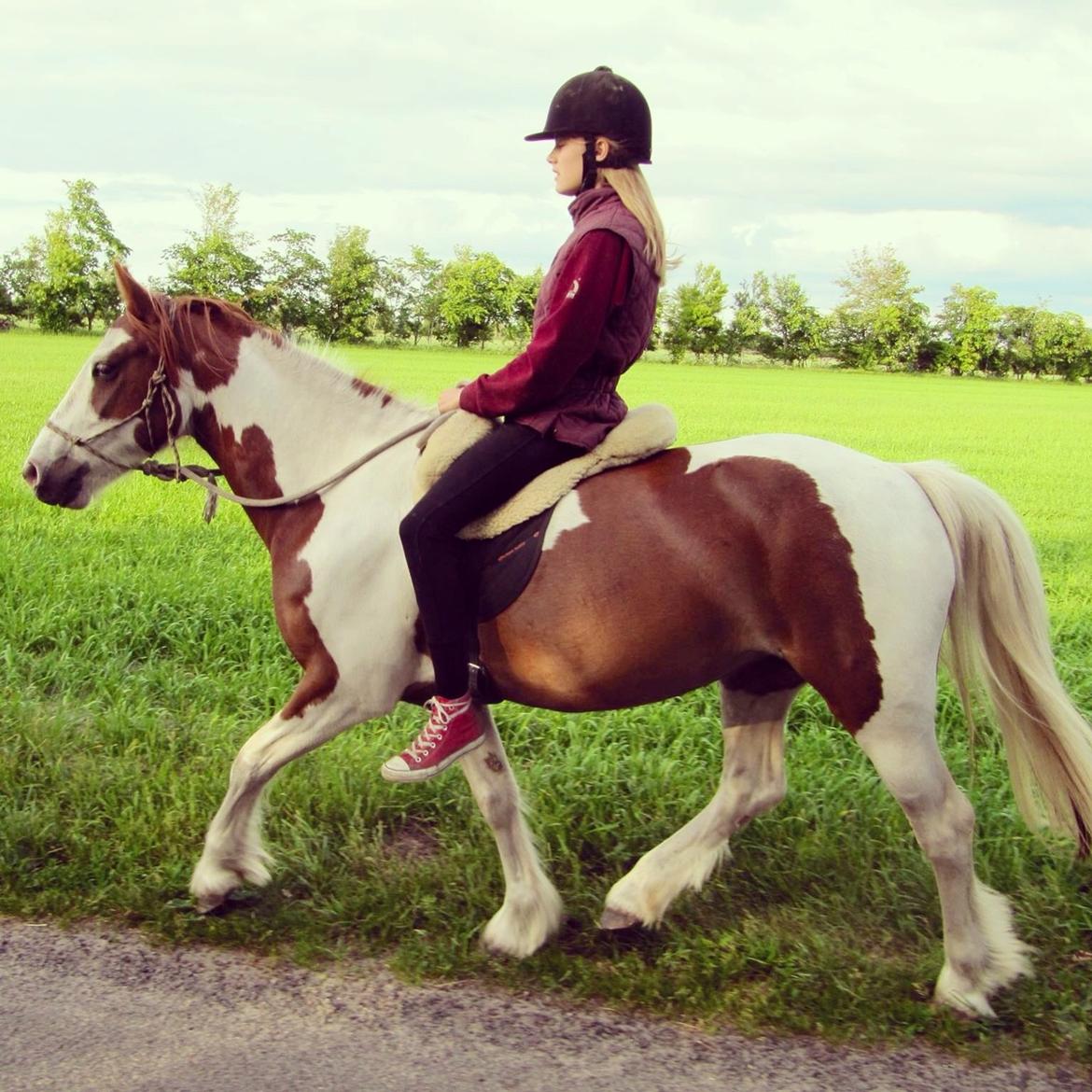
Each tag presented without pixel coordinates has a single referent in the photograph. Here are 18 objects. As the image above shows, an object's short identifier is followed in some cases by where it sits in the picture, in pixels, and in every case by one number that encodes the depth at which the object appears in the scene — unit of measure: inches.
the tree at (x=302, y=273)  2332.7
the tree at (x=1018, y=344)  3221.0
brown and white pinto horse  121.0
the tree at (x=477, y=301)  2810.0
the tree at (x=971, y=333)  3250.5
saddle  129.5
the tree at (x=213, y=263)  2608.3
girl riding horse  120.8
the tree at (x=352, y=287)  2586.1
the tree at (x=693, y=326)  3144.7
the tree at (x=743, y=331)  3272.6
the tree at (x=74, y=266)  2901.1
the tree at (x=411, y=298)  2839.6
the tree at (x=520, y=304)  2763.3
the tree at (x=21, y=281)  2960.1
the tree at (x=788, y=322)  3321.9
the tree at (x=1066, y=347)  3132.4
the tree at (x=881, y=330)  3371.1
